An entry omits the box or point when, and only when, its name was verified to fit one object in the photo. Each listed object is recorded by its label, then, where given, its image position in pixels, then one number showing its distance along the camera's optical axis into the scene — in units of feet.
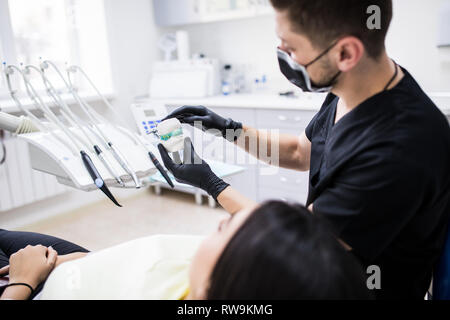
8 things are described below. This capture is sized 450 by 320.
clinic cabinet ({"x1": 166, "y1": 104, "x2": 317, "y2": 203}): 8.48
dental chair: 2.87
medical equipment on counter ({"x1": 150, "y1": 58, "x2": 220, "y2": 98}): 10.51
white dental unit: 3.61
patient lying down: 2.16
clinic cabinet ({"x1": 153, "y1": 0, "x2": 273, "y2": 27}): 9.34
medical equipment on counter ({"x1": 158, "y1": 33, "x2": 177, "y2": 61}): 11.42
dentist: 2.85
